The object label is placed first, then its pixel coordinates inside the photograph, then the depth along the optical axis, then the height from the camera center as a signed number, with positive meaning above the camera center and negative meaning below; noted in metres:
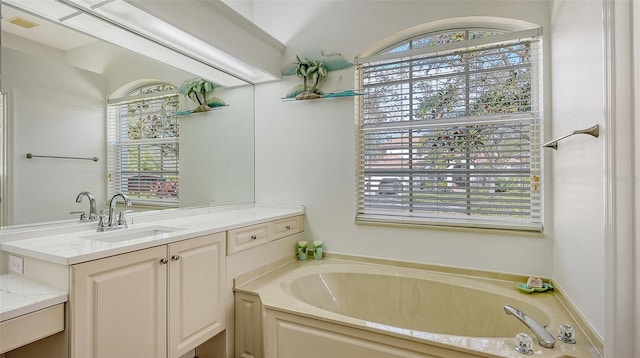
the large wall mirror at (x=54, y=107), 1.50 +0.39
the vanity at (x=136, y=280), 1.17 -0.45
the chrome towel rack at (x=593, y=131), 1.19 +0.19
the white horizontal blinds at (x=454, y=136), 2.05 +0.32
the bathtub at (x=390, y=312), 1.38 -0.73
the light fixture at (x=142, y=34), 1.57 +0.88
